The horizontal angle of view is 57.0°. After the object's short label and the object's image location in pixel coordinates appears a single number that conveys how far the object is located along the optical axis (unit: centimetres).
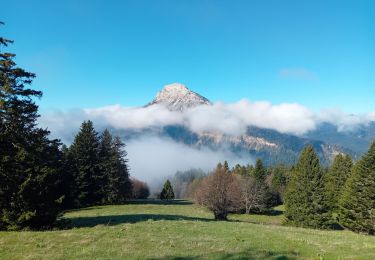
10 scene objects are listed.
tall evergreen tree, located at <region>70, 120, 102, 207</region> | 7031
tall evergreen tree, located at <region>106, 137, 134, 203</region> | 7462
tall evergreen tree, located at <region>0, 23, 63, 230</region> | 2519
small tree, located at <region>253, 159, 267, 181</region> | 9322
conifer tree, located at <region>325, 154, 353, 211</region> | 7719
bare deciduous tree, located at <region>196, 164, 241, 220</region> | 5403
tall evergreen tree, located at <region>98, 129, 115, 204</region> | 7406
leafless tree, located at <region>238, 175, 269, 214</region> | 8362
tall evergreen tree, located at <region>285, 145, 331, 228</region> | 5397
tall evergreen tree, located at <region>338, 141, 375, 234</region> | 4656
